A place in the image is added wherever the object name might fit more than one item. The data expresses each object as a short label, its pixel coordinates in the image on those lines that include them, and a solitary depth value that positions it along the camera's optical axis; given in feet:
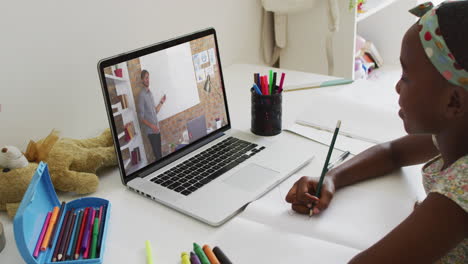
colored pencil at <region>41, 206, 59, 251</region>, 2.37
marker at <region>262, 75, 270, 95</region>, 3.62
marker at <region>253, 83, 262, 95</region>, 3.55
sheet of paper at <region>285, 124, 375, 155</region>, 3.43
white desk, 2.40
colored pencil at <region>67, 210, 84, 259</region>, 2.36
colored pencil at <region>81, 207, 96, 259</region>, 2.40
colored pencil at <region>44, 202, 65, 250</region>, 2.46
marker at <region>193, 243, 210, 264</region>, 2.28
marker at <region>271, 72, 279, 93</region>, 3.62
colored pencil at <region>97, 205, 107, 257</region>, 2.43
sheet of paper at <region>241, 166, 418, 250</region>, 2.51
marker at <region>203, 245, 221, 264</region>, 2.29
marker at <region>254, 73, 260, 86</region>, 3.61
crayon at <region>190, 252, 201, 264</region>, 2.28
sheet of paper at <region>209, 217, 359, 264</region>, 2.34
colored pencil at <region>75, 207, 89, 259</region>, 2.39
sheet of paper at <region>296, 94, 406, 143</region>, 3.58
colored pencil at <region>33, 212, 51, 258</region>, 2.30
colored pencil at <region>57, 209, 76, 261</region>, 2.34
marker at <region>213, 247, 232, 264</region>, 2.29
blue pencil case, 2.18
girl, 1.95
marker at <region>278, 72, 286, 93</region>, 3.60
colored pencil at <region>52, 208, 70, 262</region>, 2.36
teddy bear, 2.74
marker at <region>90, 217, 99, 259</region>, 2.40
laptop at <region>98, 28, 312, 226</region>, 2.87
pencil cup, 3.53
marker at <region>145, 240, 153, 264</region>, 2.35
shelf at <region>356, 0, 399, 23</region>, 6.41
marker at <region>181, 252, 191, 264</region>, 2.29
